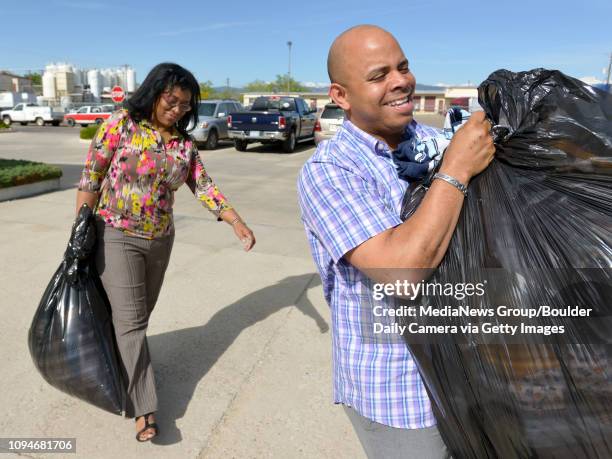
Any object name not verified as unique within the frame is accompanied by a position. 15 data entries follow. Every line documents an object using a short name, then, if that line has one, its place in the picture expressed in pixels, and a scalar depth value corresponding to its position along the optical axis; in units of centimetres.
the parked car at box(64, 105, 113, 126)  2995
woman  238
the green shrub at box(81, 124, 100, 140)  1822
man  113
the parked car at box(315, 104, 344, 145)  1414
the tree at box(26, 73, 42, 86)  9366
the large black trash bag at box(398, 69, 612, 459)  104
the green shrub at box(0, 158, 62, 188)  729
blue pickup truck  1479
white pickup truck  3088
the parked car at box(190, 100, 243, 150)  1532
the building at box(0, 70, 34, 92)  6794
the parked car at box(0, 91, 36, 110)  4253
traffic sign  1898
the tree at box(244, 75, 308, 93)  7711
